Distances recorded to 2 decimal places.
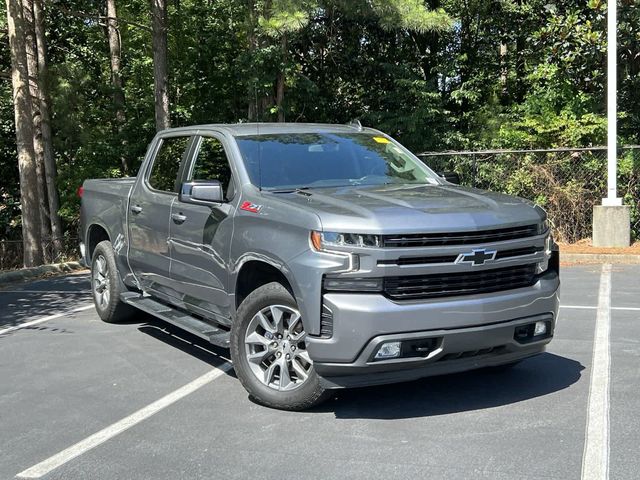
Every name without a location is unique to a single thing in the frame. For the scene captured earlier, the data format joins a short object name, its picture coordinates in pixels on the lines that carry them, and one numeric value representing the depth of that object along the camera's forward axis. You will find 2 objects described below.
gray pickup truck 4.25
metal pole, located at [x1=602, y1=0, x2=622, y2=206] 12.70
